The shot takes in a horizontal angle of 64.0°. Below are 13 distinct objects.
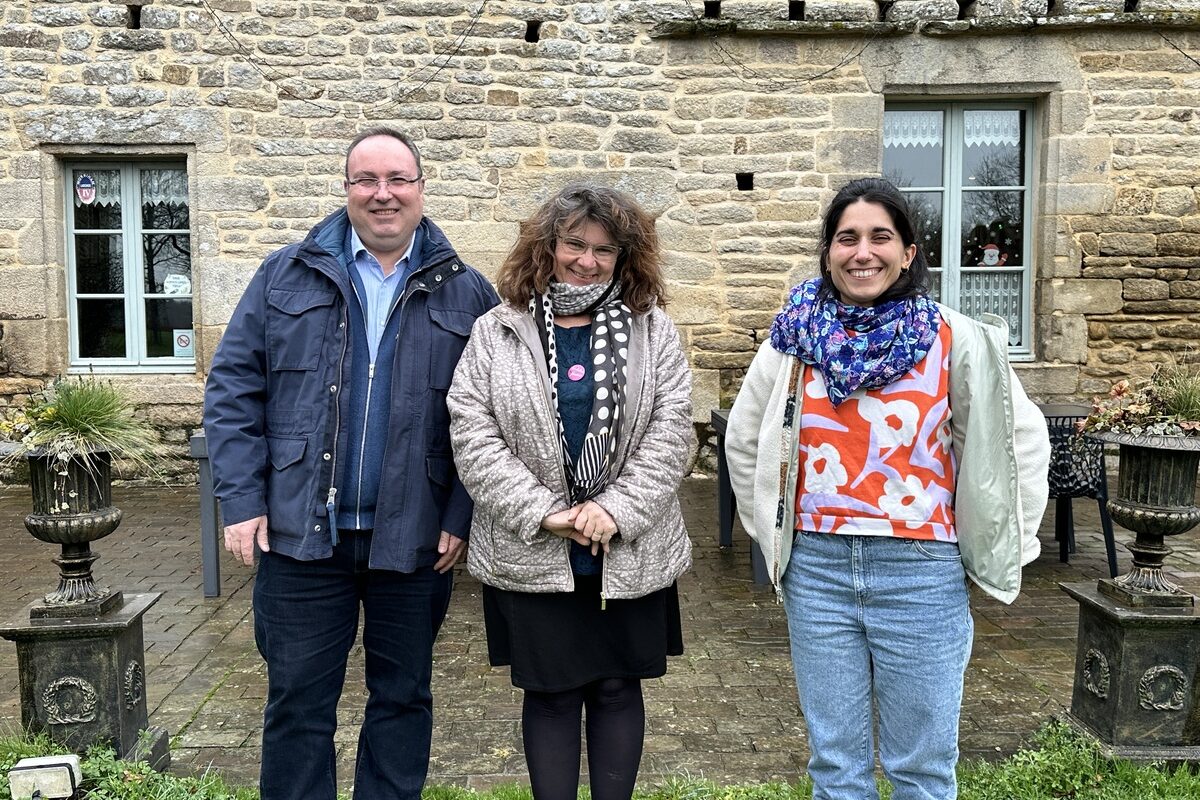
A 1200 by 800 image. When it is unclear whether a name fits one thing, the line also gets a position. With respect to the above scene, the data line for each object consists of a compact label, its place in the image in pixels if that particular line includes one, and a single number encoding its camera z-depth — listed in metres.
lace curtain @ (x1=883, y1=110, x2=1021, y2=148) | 7.82
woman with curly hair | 2.24
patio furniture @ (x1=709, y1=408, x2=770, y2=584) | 5.70
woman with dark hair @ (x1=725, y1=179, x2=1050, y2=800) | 2.12
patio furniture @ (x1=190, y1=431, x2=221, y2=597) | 4.86
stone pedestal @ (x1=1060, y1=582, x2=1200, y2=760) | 2.90
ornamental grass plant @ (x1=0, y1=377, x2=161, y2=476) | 2.91
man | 2.37
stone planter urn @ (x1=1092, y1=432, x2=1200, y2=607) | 2.92
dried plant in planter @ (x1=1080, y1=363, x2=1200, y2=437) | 2.97
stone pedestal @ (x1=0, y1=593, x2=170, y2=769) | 2.84
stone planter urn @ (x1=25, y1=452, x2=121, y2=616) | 2.91
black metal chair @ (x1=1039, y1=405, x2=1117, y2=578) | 5.13
